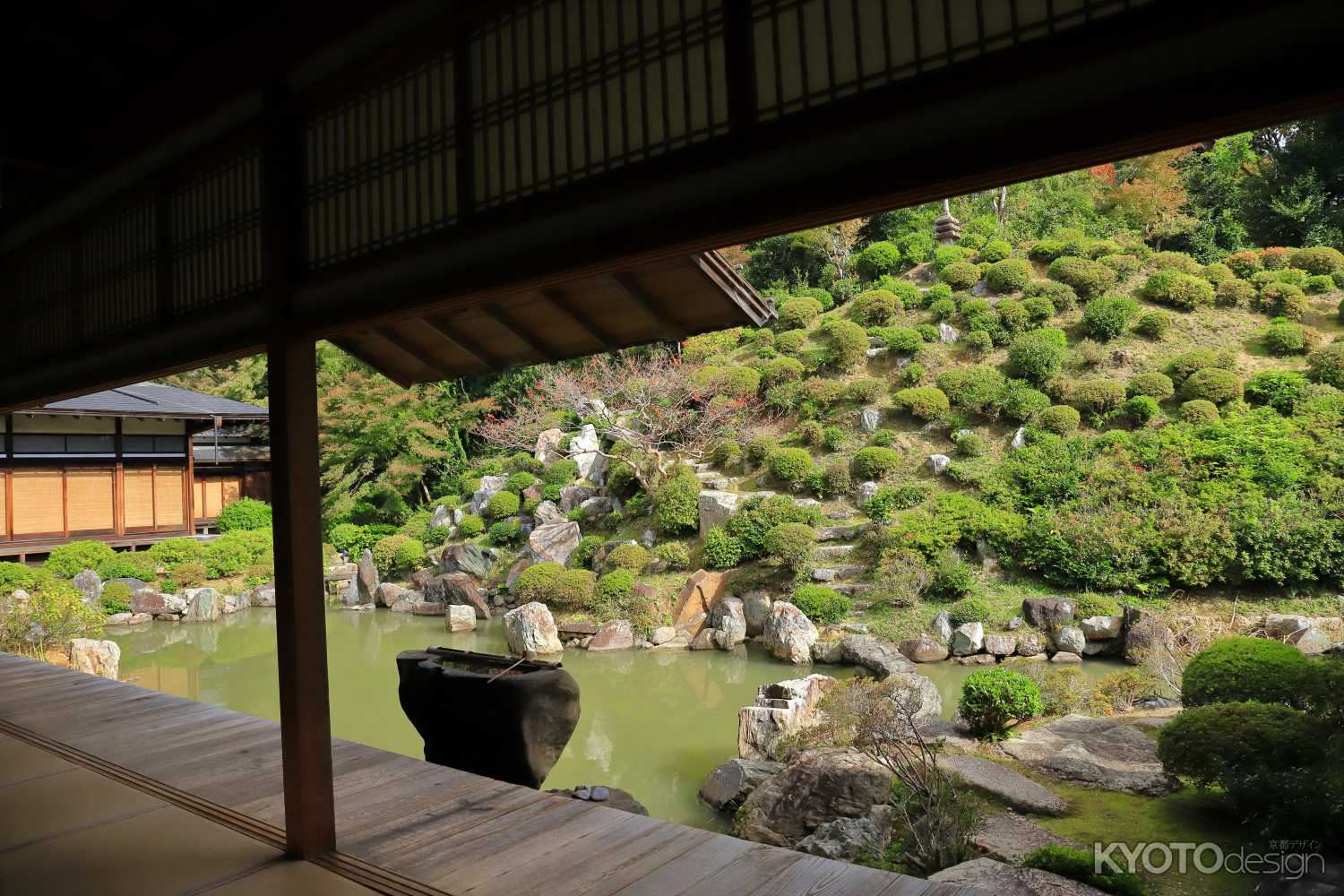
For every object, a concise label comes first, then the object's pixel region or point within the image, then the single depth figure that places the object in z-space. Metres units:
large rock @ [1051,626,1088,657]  7.99
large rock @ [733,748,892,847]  4.38
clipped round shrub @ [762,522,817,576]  9.77
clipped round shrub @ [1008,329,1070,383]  12.05
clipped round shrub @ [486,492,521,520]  14.02
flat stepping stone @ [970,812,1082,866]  3.78
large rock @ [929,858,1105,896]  3.16
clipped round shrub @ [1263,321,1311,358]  11.34
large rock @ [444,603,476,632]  11.07
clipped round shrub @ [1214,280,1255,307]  12.81
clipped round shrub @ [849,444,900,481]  11.32
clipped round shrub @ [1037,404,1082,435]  11.16
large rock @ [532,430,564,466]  14.96
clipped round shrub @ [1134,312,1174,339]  12.37
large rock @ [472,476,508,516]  14.80
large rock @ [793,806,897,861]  3.87
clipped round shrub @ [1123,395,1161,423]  10.66
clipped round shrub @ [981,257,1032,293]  14.34
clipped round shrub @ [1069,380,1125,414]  11.19
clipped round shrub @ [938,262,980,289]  15.09
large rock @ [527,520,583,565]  12.16
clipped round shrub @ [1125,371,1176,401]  10.93
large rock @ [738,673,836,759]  5.84
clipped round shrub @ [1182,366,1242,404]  10.48
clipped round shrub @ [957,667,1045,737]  5.57
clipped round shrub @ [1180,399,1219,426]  10.22
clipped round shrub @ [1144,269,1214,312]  12.89
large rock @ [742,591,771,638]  9.56
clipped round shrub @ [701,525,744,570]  10.45
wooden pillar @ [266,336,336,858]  2.34
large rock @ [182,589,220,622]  12.29
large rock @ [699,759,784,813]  5.18
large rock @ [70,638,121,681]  7.69
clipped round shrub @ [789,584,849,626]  9.01
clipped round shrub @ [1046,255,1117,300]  13.73
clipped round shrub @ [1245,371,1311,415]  10.16
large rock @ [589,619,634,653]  9.70
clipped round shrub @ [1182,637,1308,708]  4.51
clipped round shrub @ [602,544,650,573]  10.92
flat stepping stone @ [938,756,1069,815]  4.37
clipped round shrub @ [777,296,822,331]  15.47
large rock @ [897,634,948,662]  8.32
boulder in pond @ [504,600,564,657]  9.60
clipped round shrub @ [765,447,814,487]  11.55
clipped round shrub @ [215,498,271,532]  15.34
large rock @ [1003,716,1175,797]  4.61
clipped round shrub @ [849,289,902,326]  14.75
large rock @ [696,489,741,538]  11.03
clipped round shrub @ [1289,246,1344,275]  12.82
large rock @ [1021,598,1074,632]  8.23
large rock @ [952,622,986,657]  8.25
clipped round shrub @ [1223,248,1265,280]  13.29
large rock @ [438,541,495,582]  12.85
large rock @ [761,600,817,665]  8.59
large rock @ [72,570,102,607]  11.74
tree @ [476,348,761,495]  12.05
